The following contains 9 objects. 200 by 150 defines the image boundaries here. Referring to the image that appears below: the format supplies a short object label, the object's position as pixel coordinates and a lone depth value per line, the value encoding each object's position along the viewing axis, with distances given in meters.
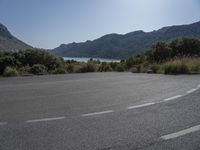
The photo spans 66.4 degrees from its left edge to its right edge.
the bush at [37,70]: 10.20
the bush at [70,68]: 12.26
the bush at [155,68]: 9.40
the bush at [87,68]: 11.88
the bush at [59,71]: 10.68
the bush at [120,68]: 13.25
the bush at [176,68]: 8.49
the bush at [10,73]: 8.84
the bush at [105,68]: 12.95
